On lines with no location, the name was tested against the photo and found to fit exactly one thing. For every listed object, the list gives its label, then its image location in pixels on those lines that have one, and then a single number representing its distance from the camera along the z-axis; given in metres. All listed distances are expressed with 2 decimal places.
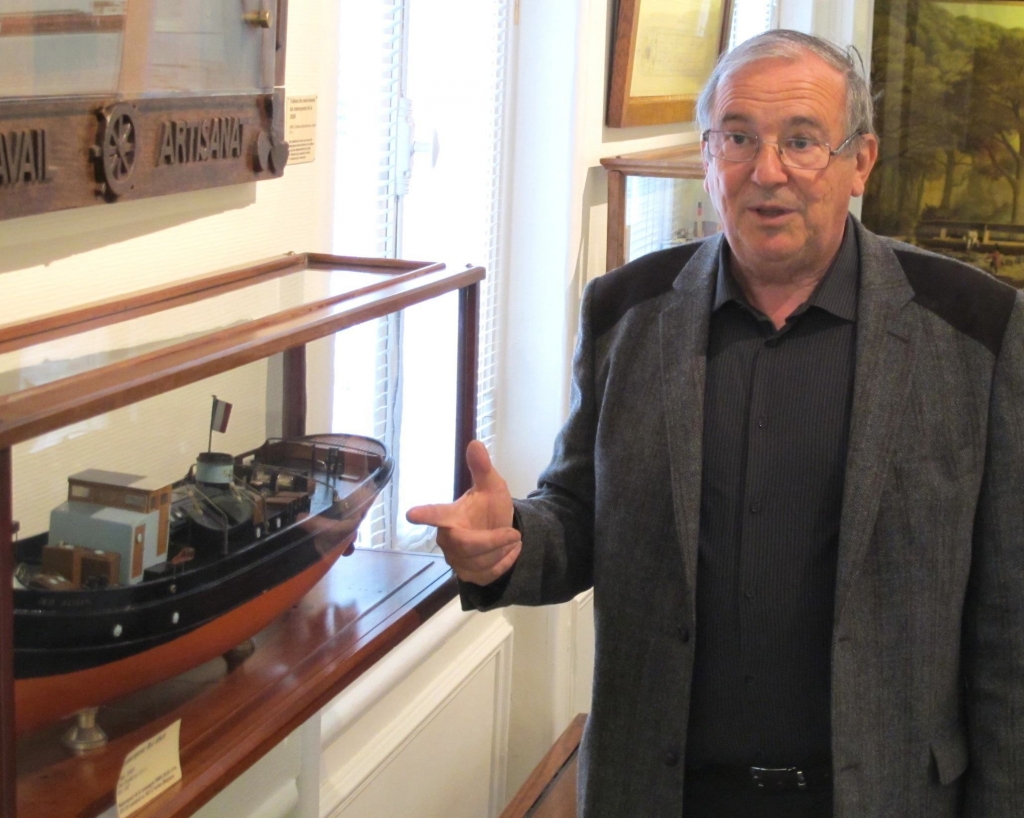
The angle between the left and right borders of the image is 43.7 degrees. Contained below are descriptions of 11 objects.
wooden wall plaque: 1.13
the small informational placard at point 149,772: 0.98
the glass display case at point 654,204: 2.97
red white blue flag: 1.15
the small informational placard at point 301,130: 1.72
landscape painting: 4.44
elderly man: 1.55
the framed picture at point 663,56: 3.07
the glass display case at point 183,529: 0.92
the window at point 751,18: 4.52
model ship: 0.95
